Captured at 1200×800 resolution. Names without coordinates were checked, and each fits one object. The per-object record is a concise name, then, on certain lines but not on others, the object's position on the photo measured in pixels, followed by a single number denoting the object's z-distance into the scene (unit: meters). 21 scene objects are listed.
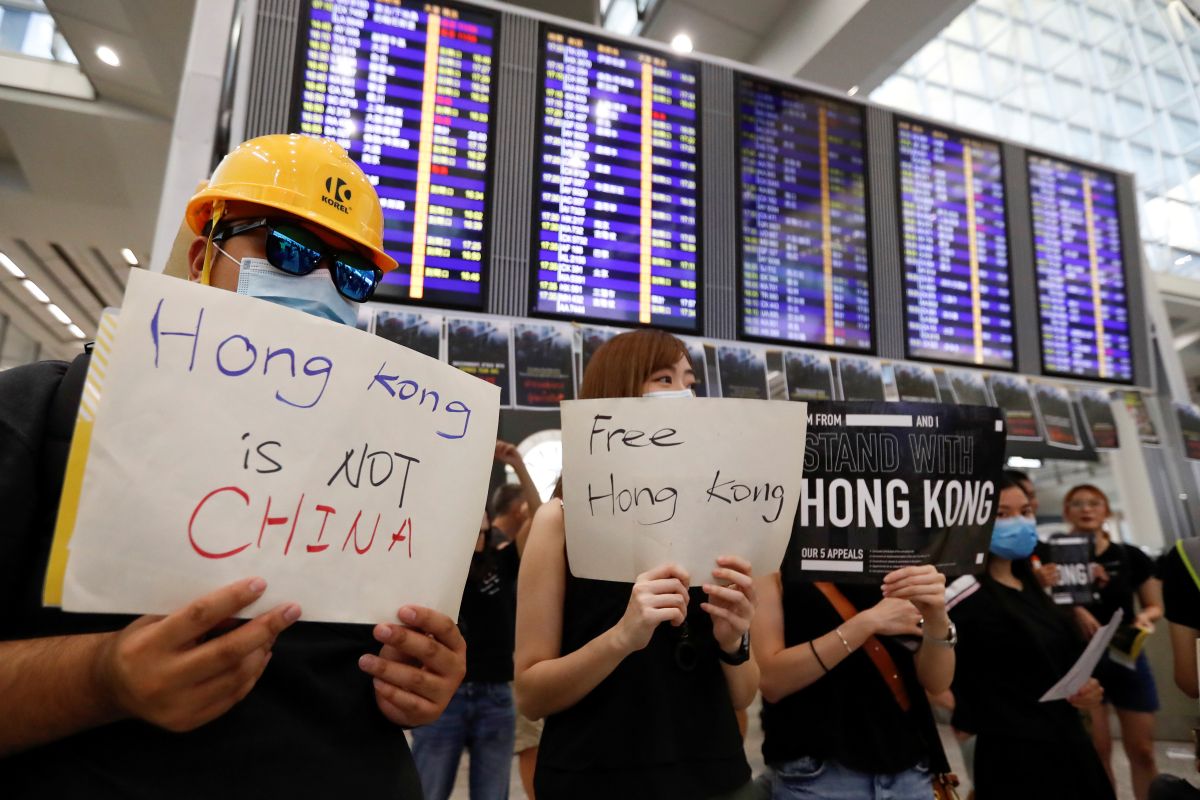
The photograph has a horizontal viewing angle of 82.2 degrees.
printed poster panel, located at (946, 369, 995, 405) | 3.79
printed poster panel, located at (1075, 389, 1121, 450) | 4.16
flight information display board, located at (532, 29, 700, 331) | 3.12
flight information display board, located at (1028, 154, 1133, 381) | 4.25
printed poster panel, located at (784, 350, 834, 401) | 3.41
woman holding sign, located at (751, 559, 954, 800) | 1.47
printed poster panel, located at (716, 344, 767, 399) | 3.26
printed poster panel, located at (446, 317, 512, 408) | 2.82
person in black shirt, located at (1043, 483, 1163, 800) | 3.37
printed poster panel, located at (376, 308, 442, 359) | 2.71
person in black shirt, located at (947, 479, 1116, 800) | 2.03
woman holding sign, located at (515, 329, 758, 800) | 1.17
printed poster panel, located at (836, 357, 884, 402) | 3.56
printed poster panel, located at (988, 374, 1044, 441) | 3.89
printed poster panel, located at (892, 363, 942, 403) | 3.69
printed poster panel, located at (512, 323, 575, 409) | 2.90
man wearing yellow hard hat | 0.61
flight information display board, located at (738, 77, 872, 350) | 3.51
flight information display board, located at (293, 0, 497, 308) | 2.83
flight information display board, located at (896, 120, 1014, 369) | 3.89
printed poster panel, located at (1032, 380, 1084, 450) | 4.01
